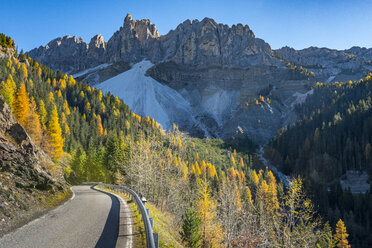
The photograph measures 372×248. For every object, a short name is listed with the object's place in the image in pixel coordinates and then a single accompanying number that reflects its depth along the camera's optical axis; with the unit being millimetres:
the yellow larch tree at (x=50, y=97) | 73750
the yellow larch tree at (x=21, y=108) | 41956
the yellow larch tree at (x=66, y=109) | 80662
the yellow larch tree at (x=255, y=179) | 85488
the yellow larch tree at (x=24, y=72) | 77812
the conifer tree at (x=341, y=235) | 51094
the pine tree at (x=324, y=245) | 35869
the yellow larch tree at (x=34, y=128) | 38228
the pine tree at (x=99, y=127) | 84625
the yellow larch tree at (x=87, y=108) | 99912
